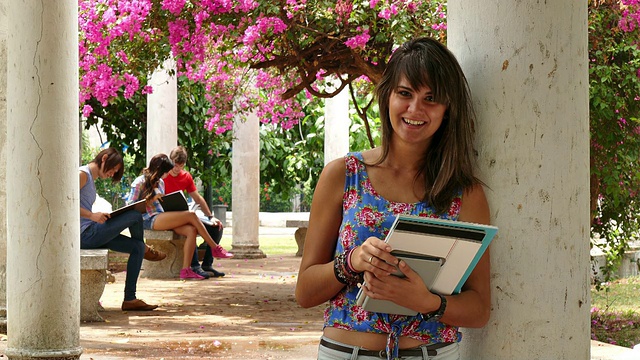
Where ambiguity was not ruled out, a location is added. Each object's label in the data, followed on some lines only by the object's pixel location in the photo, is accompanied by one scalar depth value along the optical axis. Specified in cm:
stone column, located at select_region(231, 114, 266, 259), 2347
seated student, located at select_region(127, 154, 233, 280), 1648
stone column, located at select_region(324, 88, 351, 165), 2350
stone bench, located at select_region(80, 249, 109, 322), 1239
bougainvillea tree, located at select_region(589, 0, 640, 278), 1179
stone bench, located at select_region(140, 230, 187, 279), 1856
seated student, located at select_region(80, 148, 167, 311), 1298
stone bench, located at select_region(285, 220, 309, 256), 2439
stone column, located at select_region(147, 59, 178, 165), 2116
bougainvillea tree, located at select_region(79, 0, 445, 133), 1265
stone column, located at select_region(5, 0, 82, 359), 872
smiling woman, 372
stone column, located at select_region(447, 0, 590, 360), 376
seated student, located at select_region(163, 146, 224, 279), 1799
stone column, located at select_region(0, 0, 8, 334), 1063
